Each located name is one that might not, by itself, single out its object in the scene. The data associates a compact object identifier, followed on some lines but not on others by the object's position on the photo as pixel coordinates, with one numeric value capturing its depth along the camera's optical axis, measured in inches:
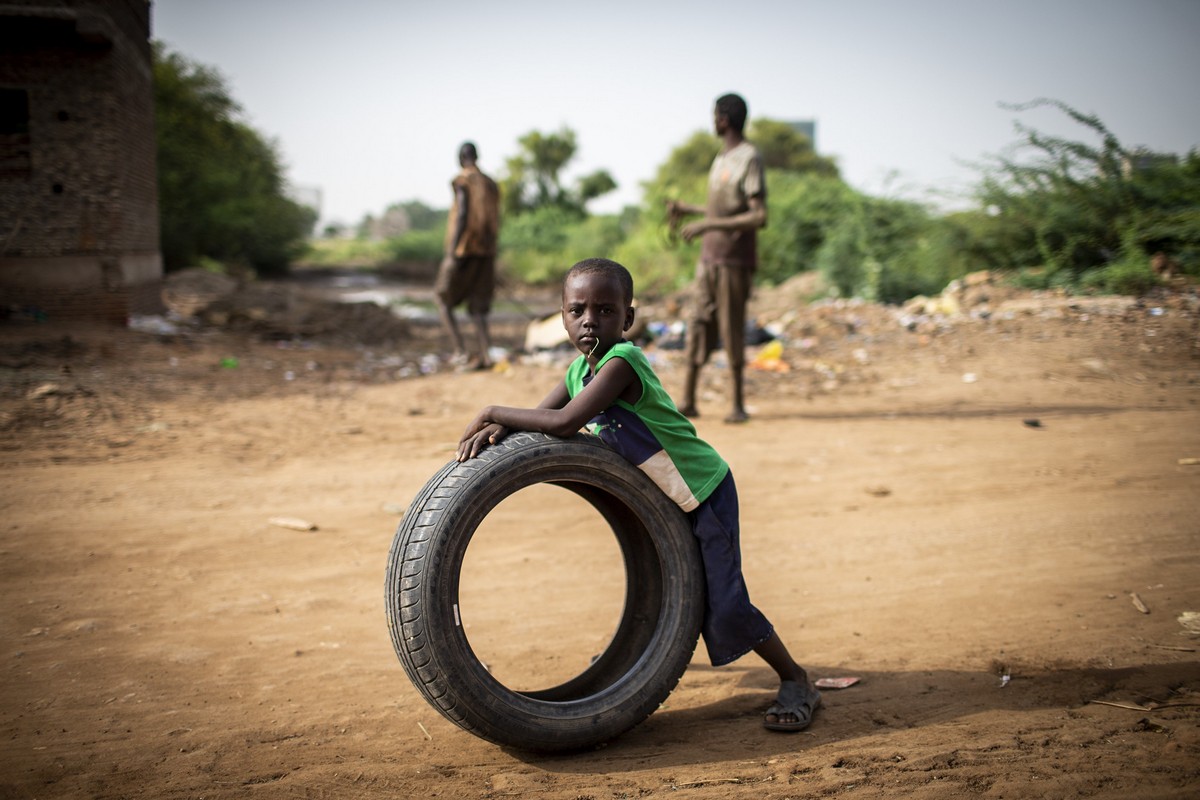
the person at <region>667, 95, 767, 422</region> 261.0
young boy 101.3
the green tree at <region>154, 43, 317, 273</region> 818.2
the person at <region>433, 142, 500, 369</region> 370.6
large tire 94.5
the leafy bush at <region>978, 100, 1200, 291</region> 485.7
